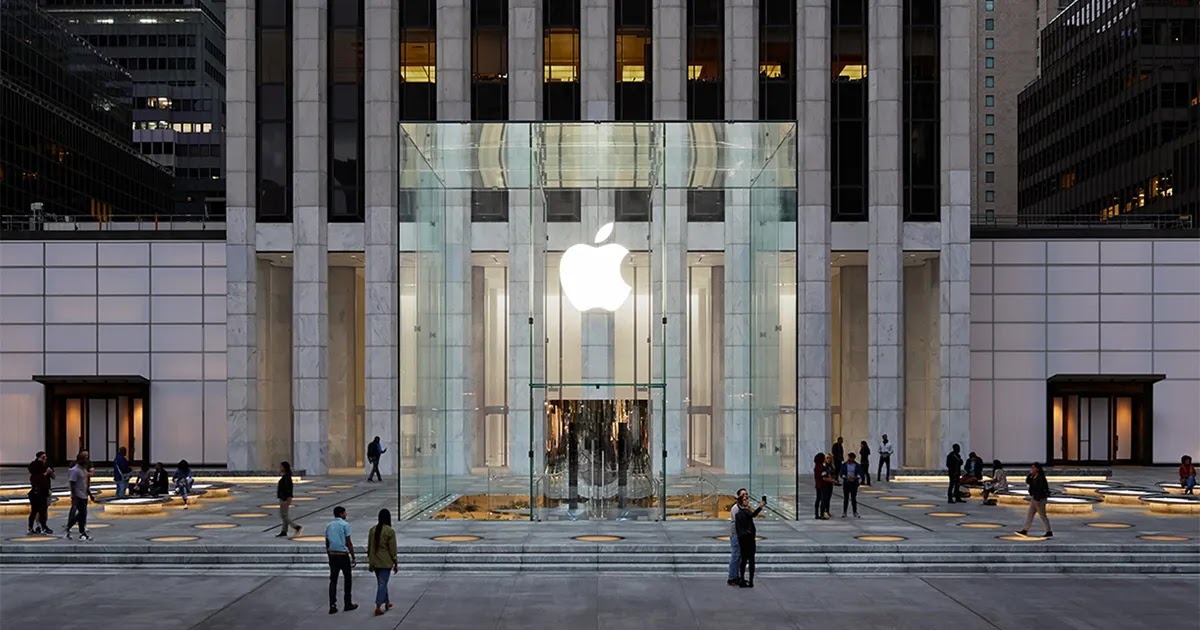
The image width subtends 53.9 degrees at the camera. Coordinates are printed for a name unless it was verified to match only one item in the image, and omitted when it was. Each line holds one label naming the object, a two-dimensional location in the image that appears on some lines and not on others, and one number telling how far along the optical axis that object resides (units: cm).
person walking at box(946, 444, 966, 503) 3359
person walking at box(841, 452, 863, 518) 2970
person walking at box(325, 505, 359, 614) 1847
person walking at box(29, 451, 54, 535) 2619
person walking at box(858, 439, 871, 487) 3838
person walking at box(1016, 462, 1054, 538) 2527
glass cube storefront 2925
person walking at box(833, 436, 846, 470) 3532
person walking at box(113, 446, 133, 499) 3328
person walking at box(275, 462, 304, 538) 2527
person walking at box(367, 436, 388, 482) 4150
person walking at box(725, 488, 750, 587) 2103
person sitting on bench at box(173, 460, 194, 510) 3253
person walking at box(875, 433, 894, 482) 4122
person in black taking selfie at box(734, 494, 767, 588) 2066
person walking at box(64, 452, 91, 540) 2494
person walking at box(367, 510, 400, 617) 1823
